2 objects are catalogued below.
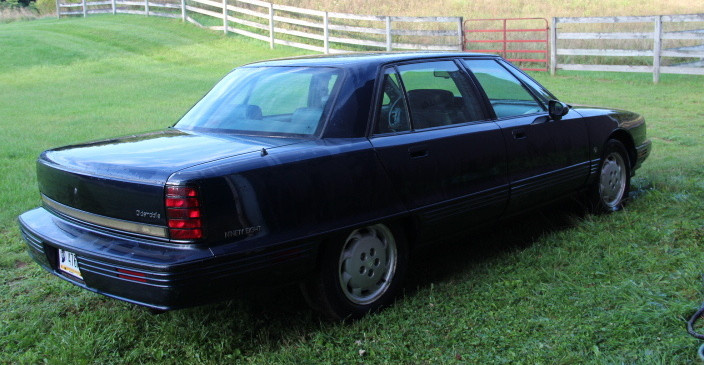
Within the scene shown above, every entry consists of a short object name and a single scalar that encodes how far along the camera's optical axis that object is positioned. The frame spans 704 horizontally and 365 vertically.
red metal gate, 19.41
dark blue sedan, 3.11
